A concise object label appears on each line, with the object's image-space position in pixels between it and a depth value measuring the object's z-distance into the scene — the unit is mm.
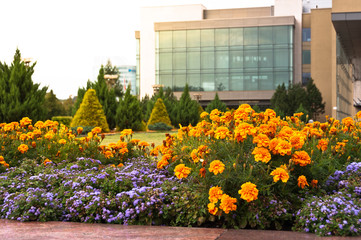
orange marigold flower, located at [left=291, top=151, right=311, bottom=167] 4549
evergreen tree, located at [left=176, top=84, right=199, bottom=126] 34812
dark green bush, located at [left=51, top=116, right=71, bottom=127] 33944
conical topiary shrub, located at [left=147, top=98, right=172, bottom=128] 30391
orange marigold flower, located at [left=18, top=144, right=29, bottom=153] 6941
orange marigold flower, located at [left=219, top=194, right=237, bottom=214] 4164
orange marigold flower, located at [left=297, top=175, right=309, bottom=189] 4512
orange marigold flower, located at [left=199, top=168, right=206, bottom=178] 4370
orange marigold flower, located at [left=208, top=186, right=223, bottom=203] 4219
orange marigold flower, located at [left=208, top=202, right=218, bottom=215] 4234
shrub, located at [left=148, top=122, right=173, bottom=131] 28219
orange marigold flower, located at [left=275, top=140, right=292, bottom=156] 4430
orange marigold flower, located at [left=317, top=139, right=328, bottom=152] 5197
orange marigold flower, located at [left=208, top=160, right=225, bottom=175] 4227
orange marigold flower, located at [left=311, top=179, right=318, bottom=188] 4742
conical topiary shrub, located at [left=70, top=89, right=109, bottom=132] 23719
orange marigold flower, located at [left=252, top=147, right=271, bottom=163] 4344
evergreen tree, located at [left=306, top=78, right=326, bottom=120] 45406
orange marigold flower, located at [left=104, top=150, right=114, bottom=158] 6962
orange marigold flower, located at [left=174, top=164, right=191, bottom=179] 4629
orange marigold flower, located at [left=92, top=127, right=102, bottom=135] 7400
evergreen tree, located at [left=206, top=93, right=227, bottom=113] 35375
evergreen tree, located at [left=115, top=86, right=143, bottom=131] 26531
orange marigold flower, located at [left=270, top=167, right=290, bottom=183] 4187
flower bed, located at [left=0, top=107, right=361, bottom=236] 4281
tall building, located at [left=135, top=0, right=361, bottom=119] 52781
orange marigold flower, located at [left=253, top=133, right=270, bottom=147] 4484
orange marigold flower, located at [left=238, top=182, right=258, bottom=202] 4078
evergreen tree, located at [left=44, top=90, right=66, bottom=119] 49722
